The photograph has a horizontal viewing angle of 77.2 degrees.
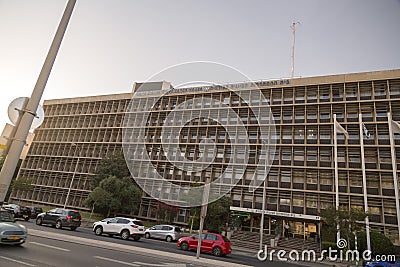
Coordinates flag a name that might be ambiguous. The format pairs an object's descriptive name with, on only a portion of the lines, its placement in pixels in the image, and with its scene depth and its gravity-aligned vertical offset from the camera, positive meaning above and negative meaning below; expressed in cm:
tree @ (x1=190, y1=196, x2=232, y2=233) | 2859 +35
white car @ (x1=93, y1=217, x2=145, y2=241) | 1742 -154
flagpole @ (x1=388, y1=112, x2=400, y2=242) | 2157 +717
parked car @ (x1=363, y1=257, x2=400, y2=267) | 1519 -116
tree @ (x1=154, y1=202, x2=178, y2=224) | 3481 -5
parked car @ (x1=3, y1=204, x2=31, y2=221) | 2310 -188
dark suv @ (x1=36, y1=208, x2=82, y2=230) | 1907 -163
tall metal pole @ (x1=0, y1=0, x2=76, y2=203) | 368 +110
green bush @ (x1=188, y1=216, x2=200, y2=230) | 3113 -72
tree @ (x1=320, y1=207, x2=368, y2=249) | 1827 +128
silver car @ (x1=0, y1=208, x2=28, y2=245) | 916 -155
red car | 1578 -160
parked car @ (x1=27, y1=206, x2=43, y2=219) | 2732 -196
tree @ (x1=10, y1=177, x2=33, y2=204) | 4014 +92
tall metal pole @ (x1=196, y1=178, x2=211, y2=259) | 1142 +78
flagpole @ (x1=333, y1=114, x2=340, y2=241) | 2404 +585
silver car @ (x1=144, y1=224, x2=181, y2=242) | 2319 -190
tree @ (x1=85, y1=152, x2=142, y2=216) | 3241 +188
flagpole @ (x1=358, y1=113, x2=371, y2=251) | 2065 +402
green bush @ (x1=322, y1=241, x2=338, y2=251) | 2366 -85
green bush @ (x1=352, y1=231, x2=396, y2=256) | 2261 -11
